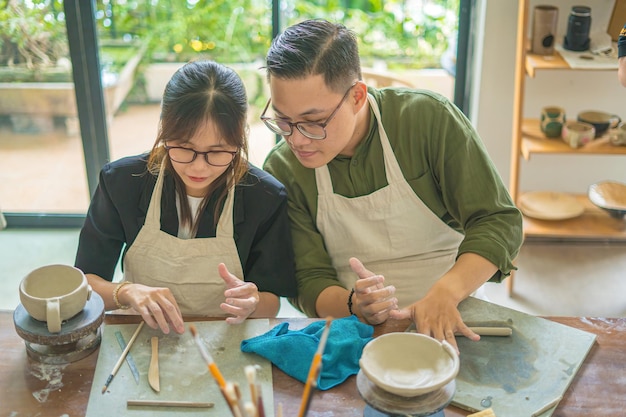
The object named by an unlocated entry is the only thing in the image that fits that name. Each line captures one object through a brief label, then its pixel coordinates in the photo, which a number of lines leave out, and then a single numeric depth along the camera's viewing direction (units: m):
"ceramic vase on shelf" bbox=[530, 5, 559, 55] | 3.25
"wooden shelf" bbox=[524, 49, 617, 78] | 3.13
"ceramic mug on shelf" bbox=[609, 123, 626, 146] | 3.28
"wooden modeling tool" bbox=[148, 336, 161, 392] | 1.59
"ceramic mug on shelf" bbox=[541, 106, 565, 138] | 3.41
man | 1.92
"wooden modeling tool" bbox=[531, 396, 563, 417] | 1.51
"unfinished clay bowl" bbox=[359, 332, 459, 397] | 1.41
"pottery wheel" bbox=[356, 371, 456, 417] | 1.39
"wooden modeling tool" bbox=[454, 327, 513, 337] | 1.74
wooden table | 1.53
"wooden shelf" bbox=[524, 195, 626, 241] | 3.48
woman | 2.04
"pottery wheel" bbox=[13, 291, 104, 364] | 1.63
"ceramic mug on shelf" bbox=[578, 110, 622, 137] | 3.40
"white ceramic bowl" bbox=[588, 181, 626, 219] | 3.47
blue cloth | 1.62
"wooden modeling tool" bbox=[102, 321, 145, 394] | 1.60
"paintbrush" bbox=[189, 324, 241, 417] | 1.15
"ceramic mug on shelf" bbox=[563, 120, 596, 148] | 3.30
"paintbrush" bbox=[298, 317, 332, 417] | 1.18
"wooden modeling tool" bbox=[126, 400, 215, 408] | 1.53
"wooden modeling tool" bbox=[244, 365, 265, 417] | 1.13
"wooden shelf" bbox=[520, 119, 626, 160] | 3.28
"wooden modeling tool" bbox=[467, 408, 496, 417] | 1.50
